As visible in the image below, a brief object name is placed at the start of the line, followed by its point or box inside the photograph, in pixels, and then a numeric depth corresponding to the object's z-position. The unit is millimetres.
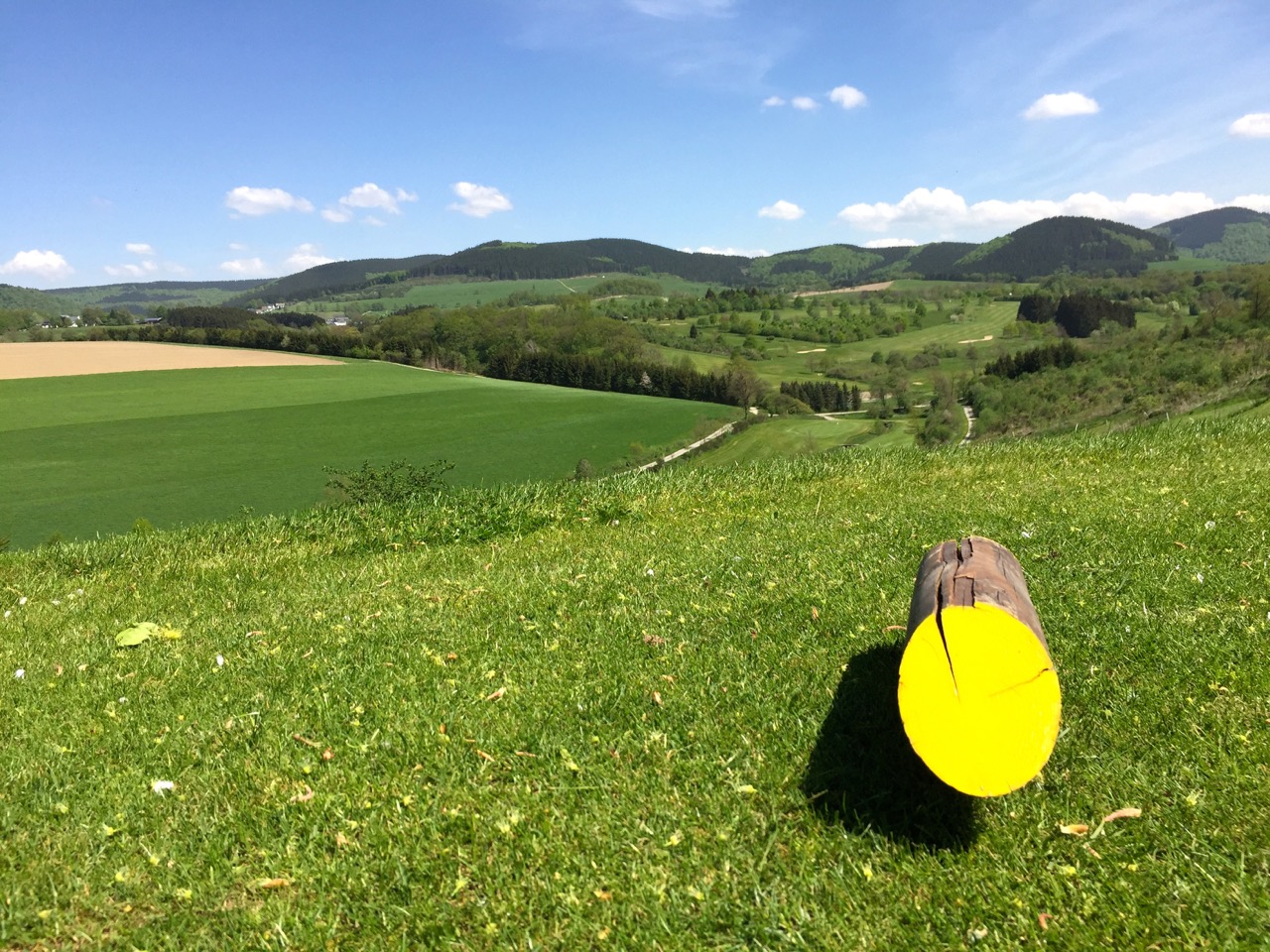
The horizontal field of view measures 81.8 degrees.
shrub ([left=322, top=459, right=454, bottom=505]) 18831
